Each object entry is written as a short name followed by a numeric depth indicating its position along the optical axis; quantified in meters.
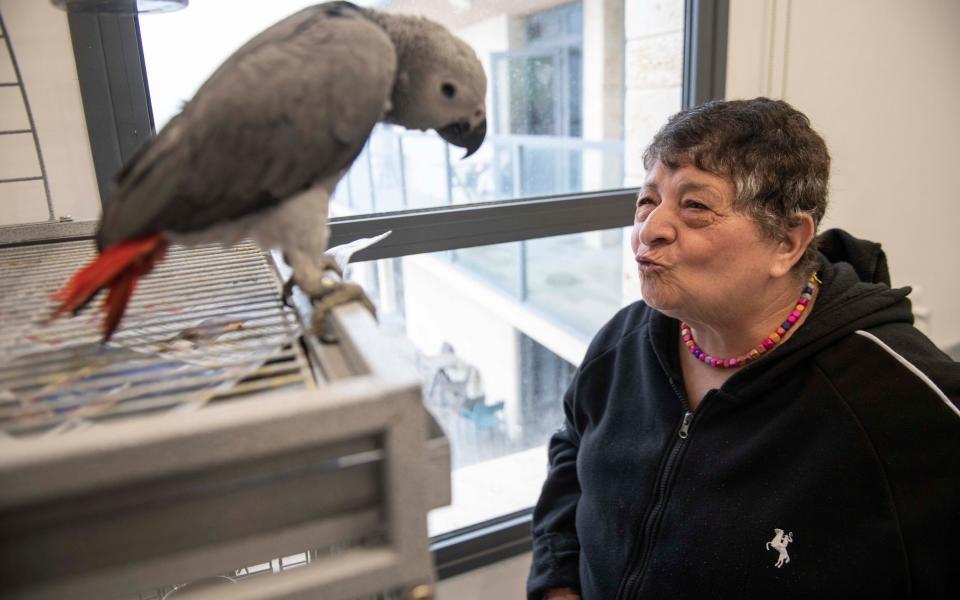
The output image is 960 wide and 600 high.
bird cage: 0.30
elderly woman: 0.79
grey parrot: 0.47
